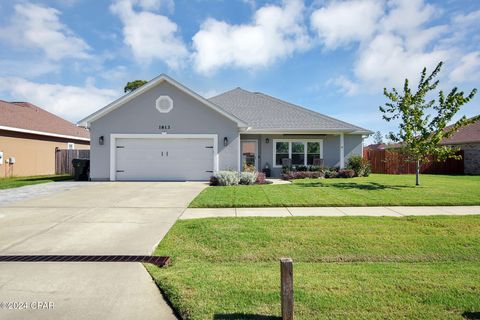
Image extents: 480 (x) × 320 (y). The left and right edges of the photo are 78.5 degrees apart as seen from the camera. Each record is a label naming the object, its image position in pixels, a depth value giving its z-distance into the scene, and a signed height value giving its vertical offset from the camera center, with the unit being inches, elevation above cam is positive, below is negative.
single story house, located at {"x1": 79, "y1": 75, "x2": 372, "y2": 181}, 612.4 +54.5
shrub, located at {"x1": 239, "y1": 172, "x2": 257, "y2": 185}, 548.1 -29.8
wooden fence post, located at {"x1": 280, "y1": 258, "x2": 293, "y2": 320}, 112.0 -49.1
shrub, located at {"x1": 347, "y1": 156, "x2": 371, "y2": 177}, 689.6 -5.9
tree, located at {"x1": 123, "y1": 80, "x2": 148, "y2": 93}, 1316.4 +350.6
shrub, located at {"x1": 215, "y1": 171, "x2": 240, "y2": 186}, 530.9 -30.6
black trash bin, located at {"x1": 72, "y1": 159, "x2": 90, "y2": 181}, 632.4 -11.9
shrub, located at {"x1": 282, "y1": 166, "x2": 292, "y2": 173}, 683.6 -15.7
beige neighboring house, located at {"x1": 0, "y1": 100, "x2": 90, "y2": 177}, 702.5 +60.0
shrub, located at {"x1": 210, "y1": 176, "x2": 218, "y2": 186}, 540.8 -35.0
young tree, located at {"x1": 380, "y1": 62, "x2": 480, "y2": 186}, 505.7 +75.9
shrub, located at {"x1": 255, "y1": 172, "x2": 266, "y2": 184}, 565.4 -32.1
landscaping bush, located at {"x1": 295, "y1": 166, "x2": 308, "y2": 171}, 685.3 -13.3
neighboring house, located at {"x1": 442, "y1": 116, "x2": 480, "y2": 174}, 871.7 +54.0
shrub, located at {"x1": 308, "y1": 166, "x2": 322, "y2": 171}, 679.7 -13.1
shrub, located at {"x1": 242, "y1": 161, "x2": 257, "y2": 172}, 630.5 -12.7
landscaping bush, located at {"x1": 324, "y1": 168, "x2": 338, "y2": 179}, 665.0 -26.2
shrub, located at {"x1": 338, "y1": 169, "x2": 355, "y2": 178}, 668.7 -24.0
